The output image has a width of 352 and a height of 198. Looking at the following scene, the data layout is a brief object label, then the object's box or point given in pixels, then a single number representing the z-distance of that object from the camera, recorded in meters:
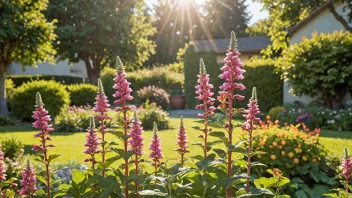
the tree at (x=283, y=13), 15.10
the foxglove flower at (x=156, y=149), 2.67
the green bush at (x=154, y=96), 21.99
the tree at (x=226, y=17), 54.38
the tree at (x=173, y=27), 51.91
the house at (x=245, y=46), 34.84
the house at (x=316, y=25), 17.56
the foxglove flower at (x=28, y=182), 2.36
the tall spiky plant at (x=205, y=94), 2.38
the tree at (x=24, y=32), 13.95
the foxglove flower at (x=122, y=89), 2.32
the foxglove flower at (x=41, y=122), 2.28
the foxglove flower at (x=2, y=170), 2.43
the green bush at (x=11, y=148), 6.68
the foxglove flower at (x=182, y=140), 2.75
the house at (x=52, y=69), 37.02
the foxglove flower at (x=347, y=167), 2.79
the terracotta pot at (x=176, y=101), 24.18
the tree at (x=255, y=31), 50.38
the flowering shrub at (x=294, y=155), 5.28
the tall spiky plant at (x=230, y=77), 2.19
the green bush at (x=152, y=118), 14.28
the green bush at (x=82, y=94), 20.59
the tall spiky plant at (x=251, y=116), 2.36
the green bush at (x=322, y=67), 14.02
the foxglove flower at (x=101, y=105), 2.43
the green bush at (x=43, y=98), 15.44
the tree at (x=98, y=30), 27.28
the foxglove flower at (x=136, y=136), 2.36
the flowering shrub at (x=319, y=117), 12.92
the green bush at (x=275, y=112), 15.16
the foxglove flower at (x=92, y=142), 2.47
